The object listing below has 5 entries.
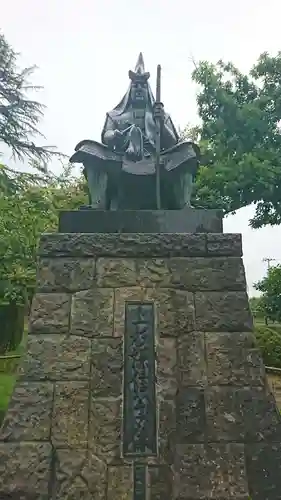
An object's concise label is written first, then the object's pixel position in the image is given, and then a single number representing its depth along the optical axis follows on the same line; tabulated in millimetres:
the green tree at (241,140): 10531
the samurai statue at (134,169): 4207
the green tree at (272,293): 10695
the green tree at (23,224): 7691
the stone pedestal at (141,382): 3076
